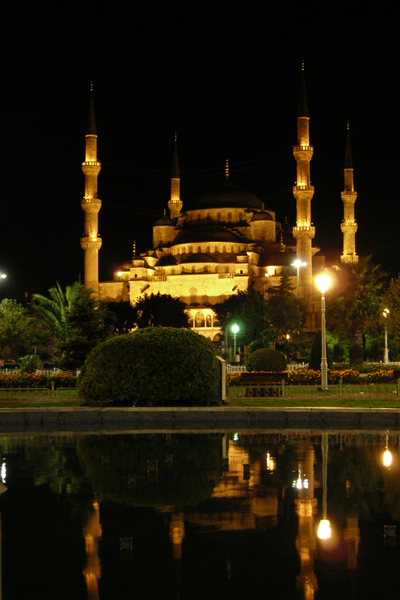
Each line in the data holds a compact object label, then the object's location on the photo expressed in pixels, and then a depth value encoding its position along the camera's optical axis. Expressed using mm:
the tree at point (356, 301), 33250
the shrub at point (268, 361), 25688
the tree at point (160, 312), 58094
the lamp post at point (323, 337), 21422
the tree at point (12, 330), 51500
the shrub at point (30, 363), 32600
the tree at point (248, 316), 53781
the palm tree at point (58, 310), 34188
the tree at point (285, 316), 48841
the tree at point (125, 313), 57750
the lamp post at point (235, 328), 49219
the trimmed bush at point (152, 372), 17266
